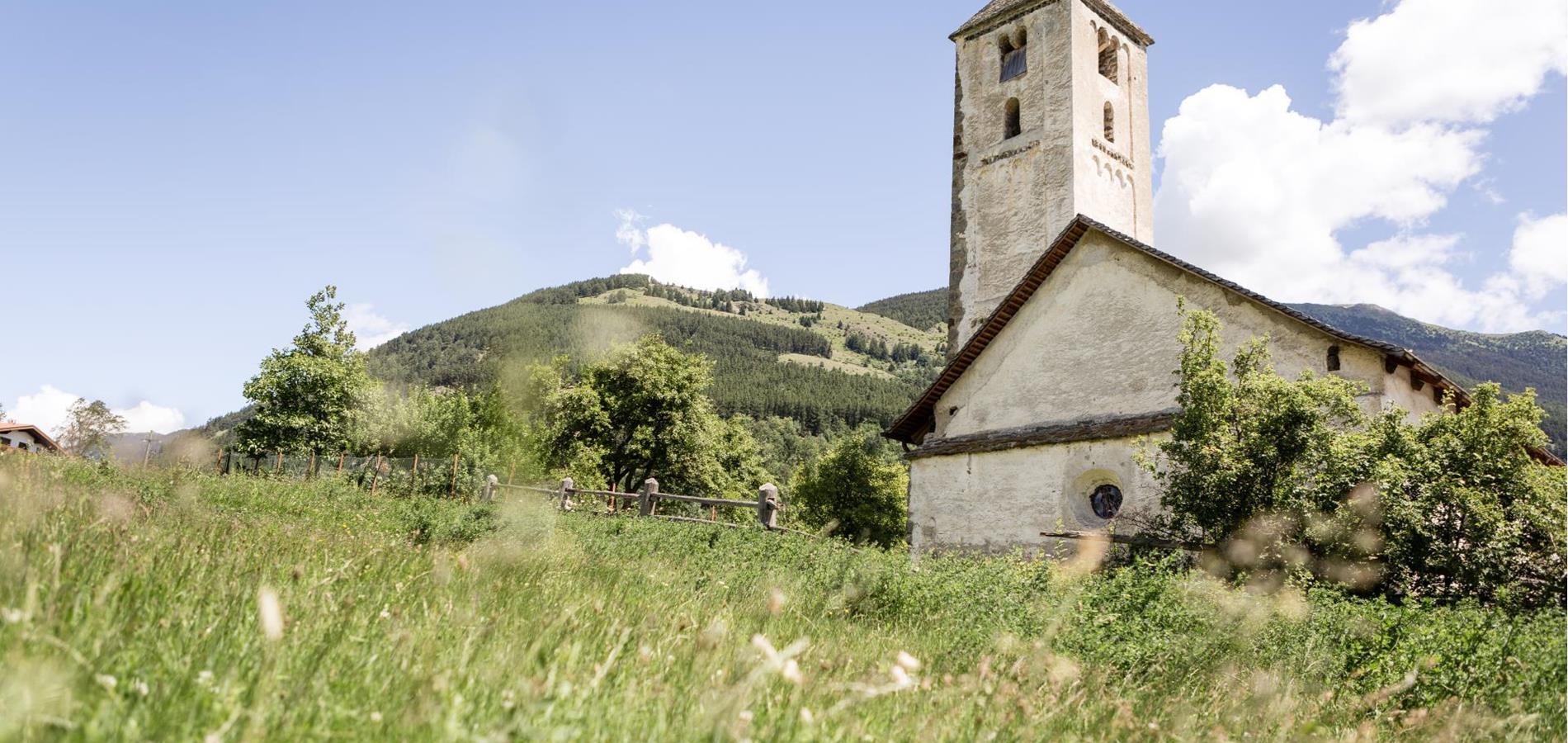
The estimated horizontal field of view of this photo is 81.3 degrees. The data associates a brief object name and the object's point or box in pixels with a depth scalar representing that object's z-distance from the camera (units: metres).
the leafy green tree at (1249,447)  11.38
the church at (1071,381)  15.55
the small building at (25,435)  54.69
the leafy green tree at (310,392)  40.12
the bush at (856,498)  42.59
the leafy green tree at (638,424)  42.47
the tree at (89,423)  62.66
